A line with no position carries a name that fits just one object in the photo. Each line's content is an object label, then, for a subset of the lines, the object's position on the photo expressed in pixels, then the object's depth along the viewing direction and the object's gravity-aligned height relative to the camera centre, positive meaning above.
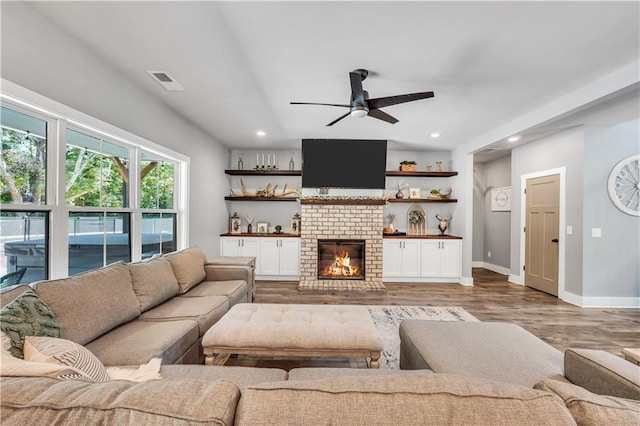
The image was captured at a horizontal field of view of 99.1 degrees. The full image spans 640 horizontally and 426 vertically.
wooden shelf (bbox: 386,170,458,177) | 5.26 +0.79
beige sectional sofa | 1.58 -0.74
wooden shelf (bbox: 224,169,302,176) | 5.30 +0.79
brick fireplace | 4.91 -0.20
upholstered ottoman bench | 1.77 -0.83
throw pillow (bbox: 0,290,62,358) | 1.13 -0.51
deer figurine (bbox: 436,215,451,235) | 5.39 -0.18
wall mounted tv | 4.90 +0.93
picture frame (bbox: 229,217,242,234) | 5.47 -0.23
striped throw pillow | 1.02 -0.56
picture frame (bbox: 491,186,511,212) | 5.76 +0.36
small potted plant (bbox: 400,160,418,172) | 5.32 +0.95
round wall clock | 3.75 +0.41
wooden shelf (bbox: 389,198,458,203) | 5.29 +0.29
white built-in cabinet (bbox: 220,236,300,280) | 5.01 -0.72
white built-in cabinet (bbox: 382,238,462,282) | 5.00 -0.82
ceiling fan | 2.35 +1.02
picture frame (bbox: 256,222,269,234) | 5.50 -0.30
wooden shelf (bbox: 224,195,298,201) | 5.32 +0.29
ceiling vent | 2.55 +1.30
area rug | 2.64 -1.24
